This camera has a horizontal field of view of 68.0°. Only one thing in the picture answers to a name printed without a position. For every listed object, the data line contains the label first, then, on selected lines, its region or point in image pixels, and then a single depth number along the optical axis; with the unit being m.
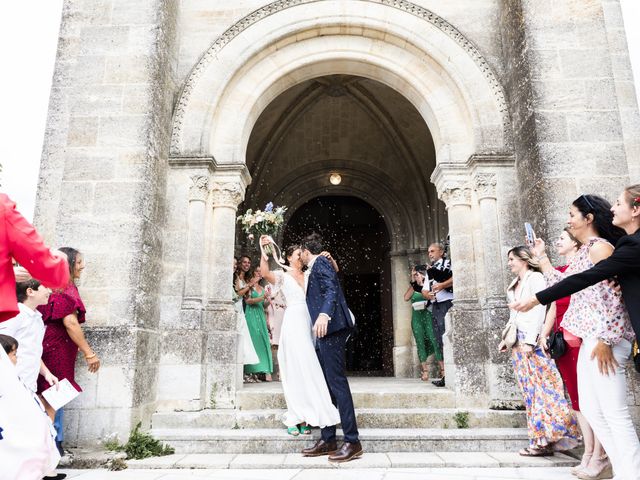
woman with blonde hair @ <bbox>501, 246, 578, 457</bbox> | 3.86
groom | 3.83
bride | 4.12
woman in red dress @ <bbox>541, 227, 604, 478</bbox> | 3.42
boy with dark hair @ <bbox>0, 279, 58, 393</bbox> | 3.15
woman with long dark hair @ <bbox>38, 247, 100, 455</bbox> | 3.87
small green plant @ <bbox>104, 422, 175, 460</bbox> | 4.02
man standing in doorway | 5.82
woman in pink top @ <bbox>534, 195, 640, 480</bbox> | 2.74
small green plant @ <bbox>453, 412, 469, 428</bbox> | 4.49
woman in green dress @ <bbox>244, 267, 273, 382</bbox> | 6.38
